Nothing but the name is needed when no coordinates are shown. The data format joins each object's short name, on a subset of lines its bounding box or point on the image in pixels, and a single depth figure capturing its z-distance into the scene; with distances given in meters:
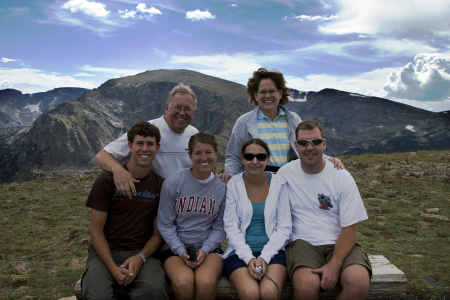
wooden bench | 4.32
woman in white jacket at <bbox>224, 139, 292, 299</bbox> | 4.18
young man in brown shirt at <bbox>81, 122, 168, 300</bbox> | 4.29
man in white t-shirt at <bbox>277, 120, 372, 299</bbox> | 4.01
